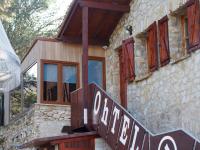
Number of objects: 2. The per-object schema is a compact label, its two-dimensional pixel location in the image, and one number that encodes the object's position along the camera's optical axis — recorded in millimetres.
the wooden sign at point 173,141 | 6871
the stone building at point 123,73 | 9367
